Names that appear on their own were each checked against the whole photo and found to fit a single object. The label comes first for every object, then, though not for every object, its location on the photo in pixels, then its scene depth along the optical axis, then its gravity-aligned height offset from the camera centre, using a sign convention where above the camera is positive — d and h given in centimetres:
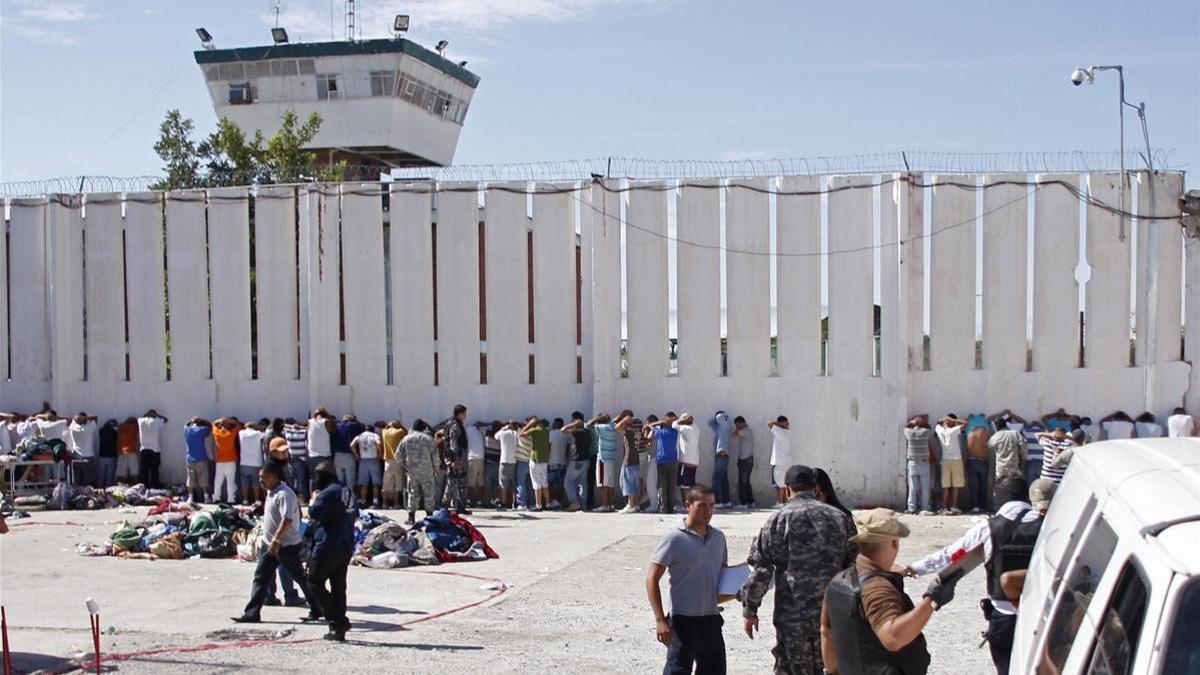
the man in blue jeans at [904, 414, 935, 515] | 2022 -222
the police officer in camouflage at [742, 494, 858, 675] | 665 -129
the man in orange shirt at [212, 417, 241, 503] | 2259 -227
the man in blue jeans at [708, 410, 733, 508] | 2103 -212
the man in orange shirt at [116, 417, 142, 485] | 2419 -220
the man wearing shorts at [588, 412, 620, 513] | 2095 -214
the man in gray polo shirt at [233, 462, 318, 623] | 1106 -186
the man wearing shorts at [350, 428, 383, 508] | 2177 -232
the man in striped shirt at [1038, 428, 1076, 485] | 1873 -184
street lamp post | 2072 +32
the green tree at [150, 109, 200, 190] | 3353 +502
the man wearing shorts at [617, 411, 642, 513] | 2083 -231
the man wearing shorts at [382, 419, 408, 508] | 2136 -234
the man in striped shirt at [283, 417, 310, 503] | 2230 -213
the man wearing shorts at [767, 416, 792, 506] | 2103 -204
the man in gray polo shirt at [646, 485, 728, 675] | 705 -152
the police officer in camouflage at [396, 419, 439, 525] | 1856 -200
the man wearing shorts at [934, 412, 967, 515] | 2002 -229
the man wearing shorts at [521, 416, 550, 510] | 2127 -230
